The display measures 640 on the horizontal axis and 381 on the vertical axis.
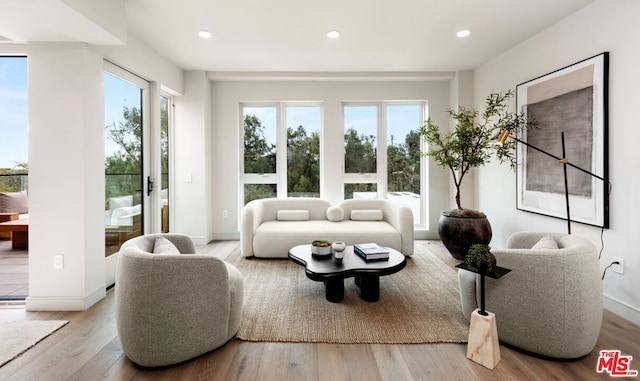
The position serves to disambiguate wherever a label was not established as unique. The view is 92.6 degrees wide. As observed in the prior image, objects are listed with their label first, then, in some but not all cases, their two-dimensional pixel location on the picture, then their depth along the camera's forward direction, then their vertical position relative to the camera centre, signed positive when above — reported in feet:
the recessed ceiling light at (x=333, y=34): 11.04 +5.58
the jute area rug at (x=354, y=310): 7.10 -3.38
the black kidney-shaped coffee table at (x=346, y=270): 8.16 -2.26
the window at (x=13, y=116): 12.94 +3.25
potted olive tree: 11.80 +1.23
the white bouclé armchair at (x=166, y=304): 5.87 -2.28
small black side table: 5.94 -2.98
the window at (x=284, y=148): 16.97 +2.15
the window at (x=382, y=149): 16.89 +2.07
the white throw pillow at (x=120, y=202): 10.62 -0.51
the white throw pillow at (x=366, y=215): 14.79 -1.39
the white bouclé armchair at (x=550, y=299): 6.03 -2.31
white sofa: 12.92 -1.74
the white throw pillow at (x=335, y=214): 14.71 -1.33
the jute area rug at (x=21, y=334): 6.55 -3.46
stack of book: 9.07 -2.01
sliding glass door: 10.46 +1.11
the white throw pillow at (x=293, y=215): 14.92 -1.39
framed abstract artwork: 8.73 +1.45
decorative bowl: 9.41 -1.91
